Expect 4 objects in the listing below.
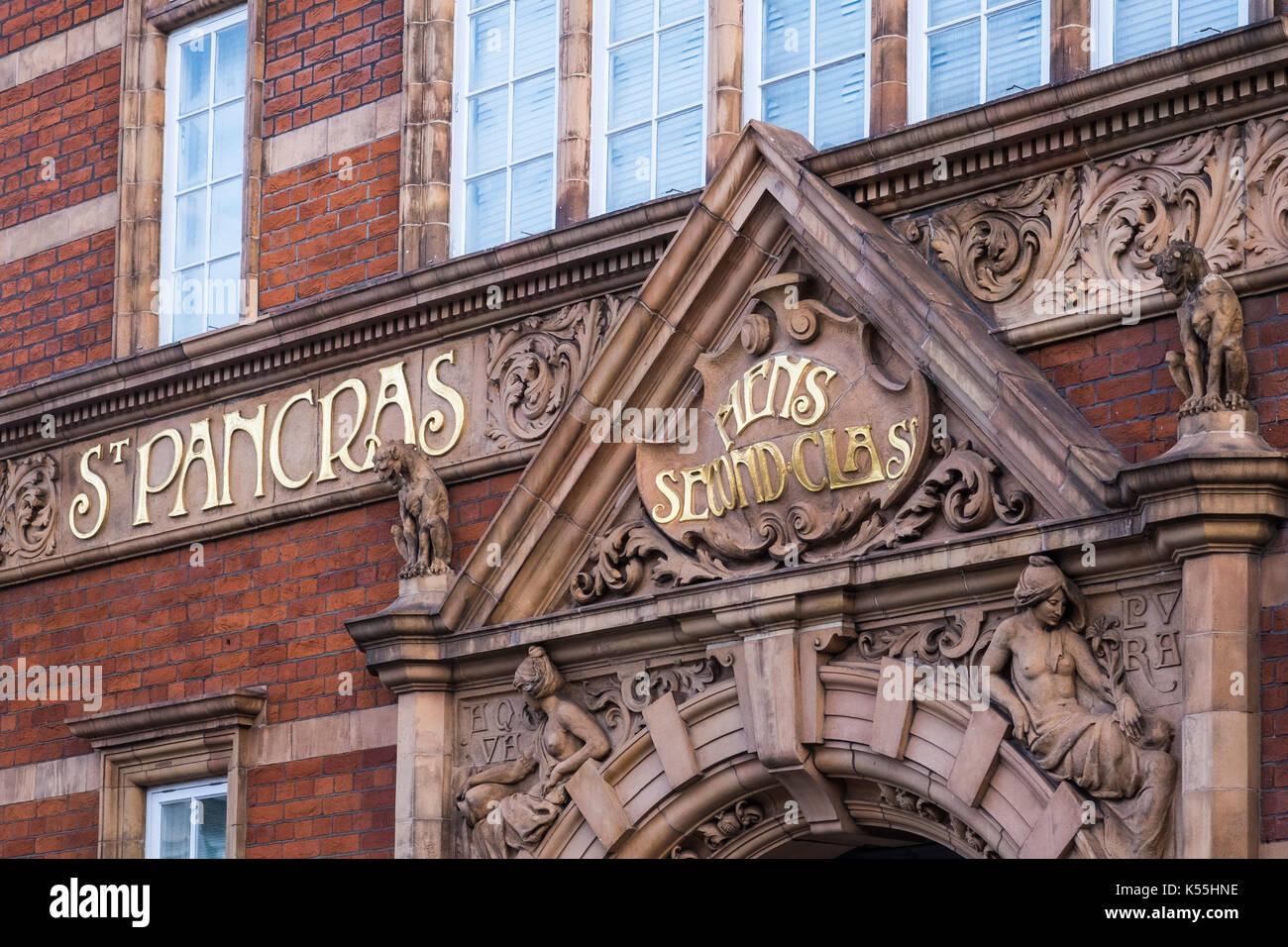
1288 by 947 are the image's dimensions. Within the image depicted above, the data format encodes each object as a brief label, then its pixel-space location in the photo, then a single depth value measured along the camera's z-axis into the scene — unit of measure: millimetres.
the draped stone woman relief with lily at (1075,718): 10164
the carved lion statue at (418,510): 13141
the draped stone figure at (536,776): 12328
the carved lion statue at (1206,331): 10227
